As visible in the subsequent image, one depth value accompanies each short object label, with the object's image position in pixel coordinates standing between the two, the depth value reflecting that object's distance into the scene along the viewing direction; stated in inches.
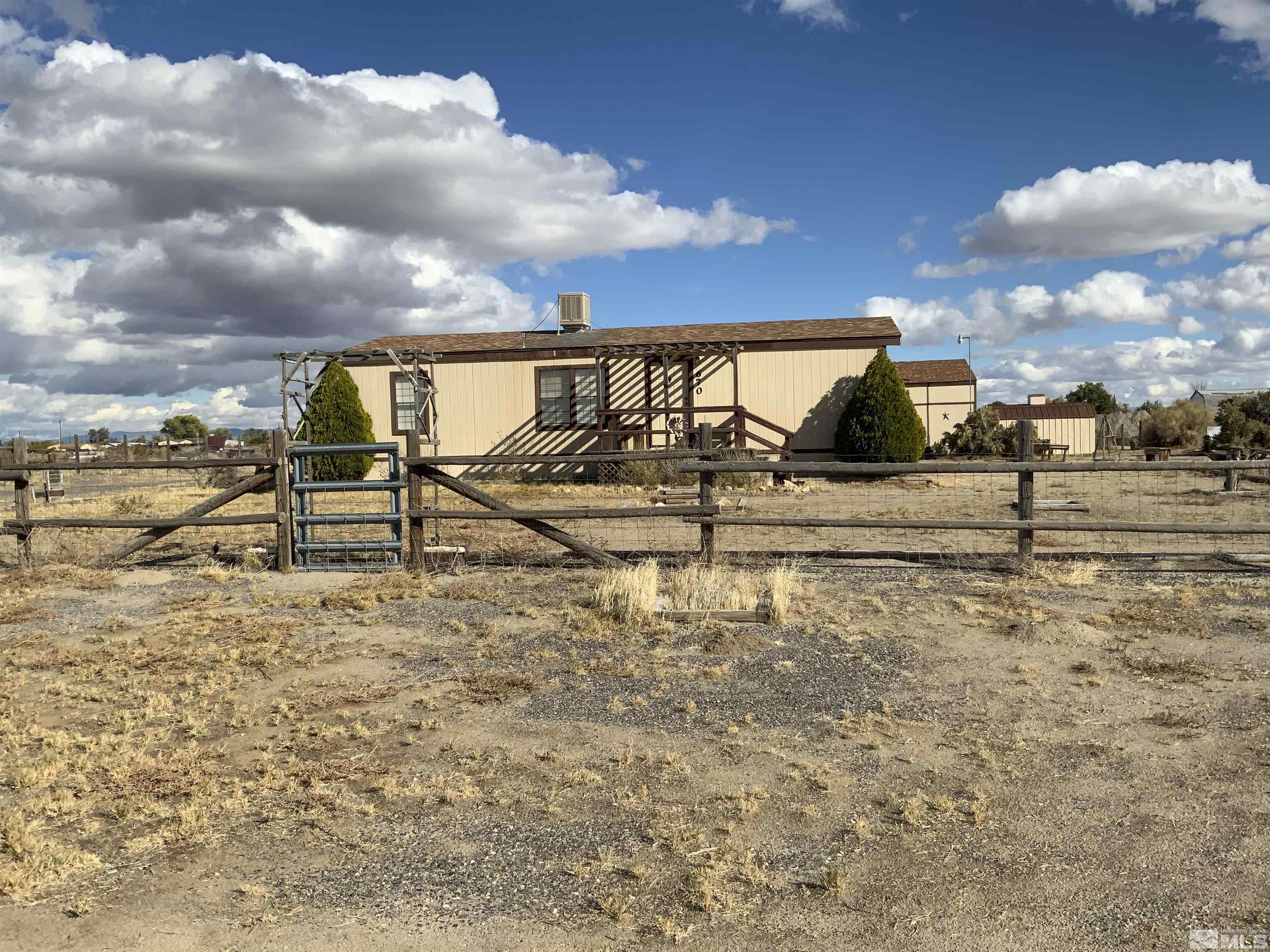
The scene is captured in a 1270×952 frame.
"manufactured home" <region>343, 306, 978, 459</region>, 900.6
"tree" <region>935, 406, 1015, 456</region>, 1259.2
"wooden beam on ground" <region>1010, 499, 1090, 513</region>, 565.3
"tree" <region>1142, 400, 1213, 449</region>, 1536.7
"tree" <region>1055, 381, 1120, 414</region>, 2709.2
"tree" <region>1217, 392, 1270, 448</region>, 1334.9
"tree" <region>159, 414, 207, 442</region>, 3152.1
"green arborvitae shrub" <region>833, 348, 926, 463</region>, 852.0
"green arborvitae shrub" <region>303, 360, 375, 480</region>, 927.0
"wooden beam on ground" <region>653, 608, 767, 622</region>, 286.7
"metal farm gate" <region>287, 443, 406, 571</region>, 386.3
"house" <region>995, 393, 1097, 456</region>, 1499.8
